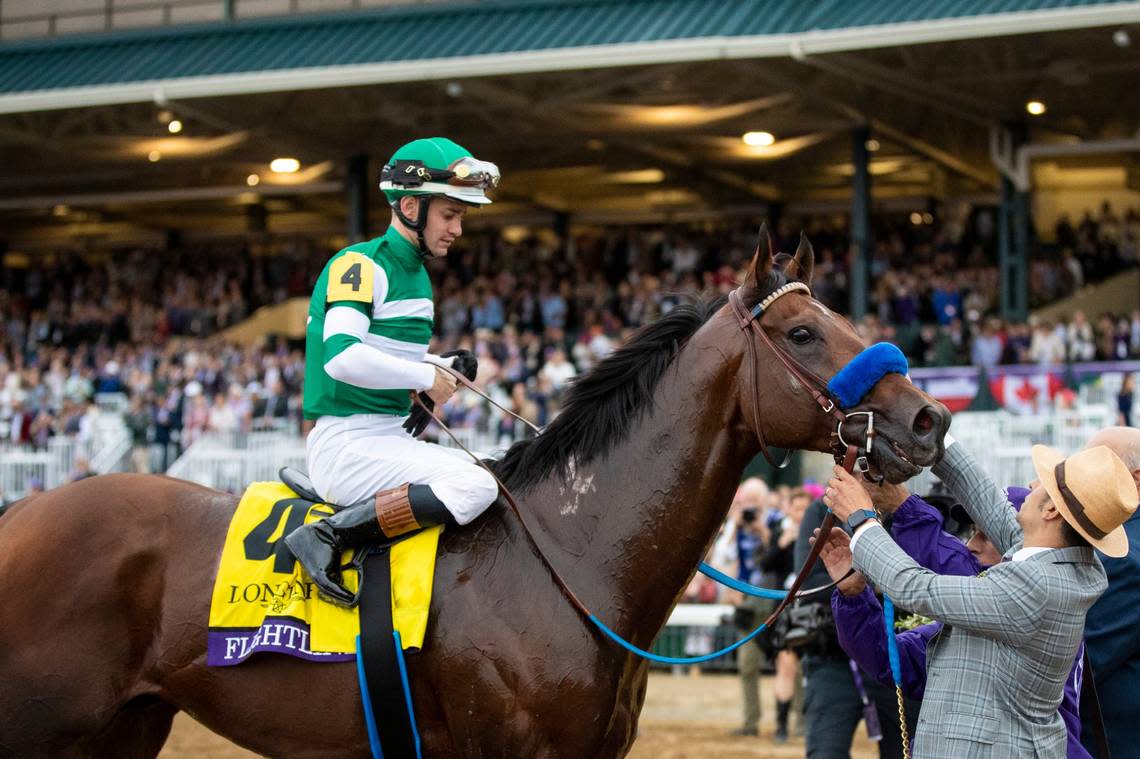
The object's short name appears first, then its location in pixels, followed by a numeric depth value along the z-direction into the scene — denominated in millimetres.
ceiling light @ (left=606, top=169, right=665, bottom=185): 25188
